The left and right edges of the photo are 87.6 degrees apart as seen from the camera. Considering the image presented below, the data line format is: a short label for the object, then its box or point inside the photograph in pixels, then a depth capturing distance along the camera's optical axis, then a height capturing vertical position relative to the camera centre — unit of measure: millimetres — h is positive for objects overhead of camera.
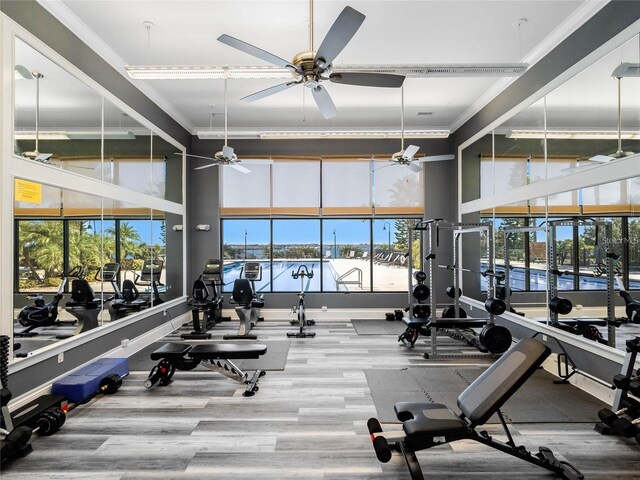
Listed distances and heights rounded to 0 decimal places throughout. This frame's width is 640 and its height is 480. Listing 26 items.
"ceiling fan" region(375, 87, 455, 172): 5227 +1385
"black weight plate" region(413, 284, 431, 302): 5844 -849
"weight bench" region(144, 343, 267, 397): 3660 -1276
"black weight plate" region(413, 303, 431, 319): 5637 -1126
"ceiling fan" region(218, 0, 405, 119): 2162 +1389
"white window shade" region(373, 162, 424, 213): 7211 +1168
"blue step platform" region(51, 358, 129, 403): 3252 -1373
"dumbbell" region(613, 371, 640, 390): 2729 -1134
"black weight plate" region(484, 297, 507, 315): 4461 -843
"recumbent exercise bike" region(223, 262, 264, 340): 5798 -1012
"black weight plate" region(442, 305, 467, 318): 5855 -1204
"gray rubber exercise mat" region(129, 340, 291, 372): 4305 -1587
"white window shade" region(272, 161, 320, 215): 7207 +1236
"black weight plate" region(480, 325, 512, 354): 4398 -1253
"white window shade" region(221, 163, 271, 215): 7238 +1173
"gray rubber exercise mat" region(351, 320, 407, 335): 6074 -1609
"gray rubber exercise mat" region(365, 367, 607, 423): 3100 -1595
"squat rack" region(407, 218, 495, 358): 4789 -385
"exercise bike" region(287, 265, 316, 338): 5807 -1274
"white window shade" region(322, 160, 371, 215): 7207 +1233
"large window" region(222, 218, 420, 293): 7285 -114
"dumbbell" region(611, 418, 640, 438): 2692 -1491
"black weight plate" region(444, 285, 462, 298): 6039 -878
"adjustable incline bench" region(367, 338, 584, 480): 2240 -1244
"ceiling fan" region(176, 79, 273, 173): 5122 +1357
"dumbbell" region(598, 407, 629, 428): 2754 -1439
